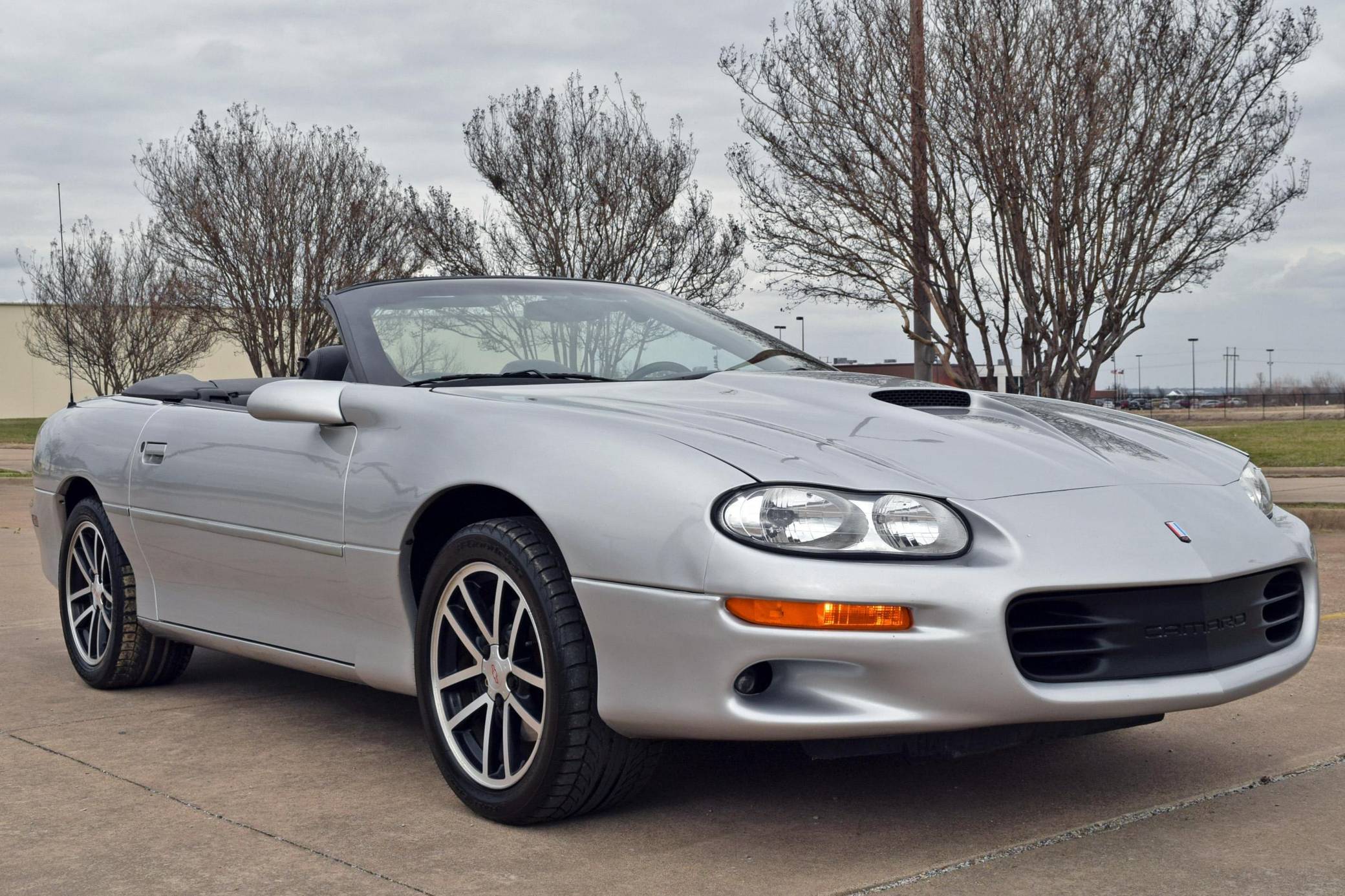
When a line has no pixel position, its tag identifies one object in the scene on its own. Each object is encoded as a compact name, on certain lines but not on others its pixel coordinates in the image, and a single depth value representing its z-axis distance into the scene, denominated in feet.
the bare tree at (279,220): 80.02
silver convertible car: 9.31
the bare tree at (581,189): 67.56
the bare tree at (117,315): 112.88
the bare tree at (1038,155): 41.78
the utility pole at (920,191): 42.37
